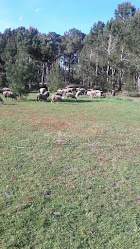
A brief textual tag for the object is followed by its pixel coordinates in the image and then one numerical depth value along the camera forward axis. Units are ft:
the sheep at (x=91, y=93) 102.76
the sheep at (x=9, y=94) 79.85
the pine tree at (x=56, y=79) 112.06
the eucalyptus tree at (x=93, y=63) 147.74
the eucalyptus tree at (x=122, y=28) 133.49
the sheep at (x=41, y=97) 81.43
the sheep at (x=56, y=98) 77.74
